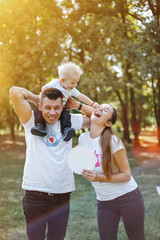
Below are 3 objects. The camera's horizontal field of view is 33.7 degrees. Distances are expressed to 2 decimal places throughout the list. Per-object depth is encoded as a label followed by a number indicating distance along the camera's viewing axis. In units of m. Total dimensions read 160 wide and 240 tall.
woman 2.60
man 2.55
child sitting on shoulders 3.93
